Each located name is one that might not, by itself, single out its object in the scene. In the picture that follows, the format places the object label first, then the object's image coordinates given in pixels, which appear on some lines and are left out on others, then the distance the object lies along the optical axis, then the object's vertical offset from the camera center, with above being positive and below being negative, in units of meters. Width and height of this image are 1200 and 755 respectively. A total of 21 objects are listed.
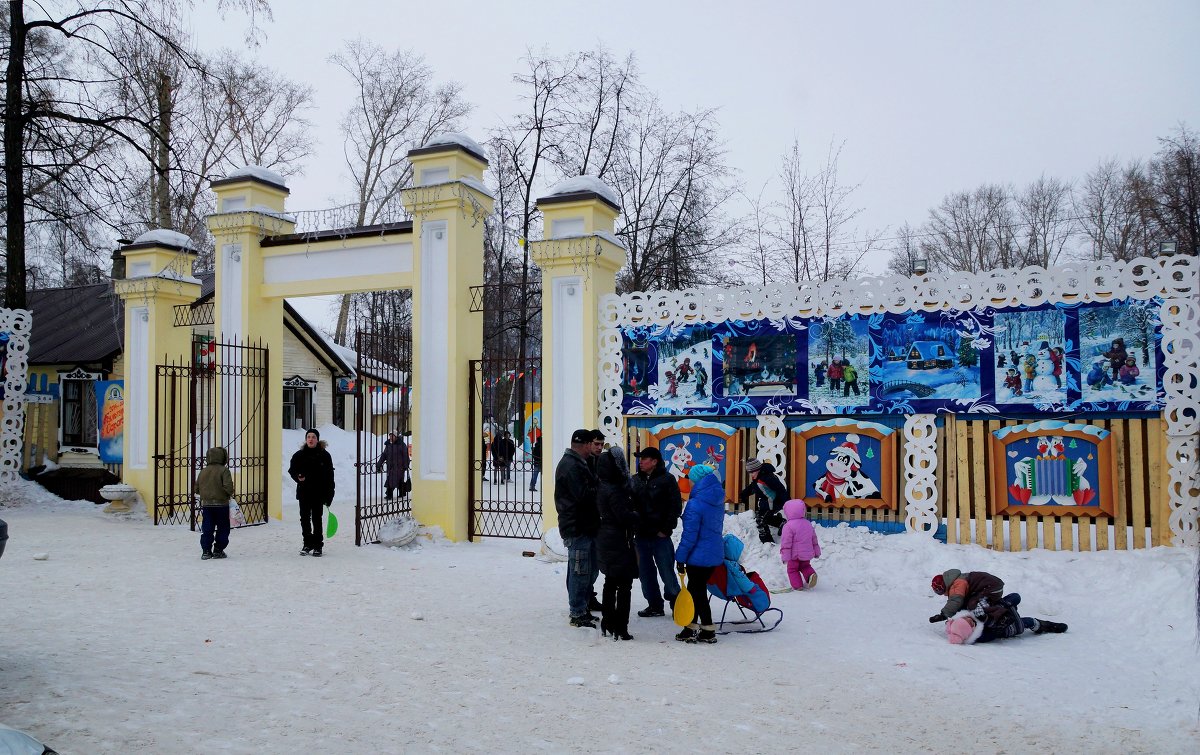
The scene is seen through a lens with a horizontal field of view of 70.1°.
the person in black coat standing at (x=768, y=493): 9.86 -0.99
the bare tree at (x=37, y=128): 15.83 +5.46
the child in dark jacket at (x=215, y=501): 10.75 -1.07
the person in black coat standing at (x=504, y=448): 19.02 -0.83
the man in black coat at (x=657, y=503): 7.25 -0.80
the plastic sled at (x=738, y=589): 7.22 -1.54
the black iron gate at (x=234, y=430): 13.80 -0.24
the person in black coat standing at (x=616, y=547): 7.00 -1.12
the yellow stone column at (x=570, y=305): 11.35 +1.41
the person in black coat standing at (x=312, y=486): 10.94 -0.93
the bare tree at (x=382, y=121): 32.28 +11.09
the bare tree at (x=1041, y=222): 35.21 +7.63
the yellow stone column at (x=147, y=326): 15.30 +1.63
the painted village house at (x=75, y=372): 18.98 +1.09
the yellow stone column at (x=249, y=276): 14.16 +2.32
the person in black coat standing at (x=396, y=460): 15.97 -0.89
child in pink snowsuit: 8.77 -1.43
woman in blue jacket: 6.88 -1.12
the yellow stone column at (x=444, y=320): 12.10 +1.33
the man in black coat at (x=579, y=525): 7.39 -0.99
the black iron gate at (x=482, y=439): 11.88 -0.36
